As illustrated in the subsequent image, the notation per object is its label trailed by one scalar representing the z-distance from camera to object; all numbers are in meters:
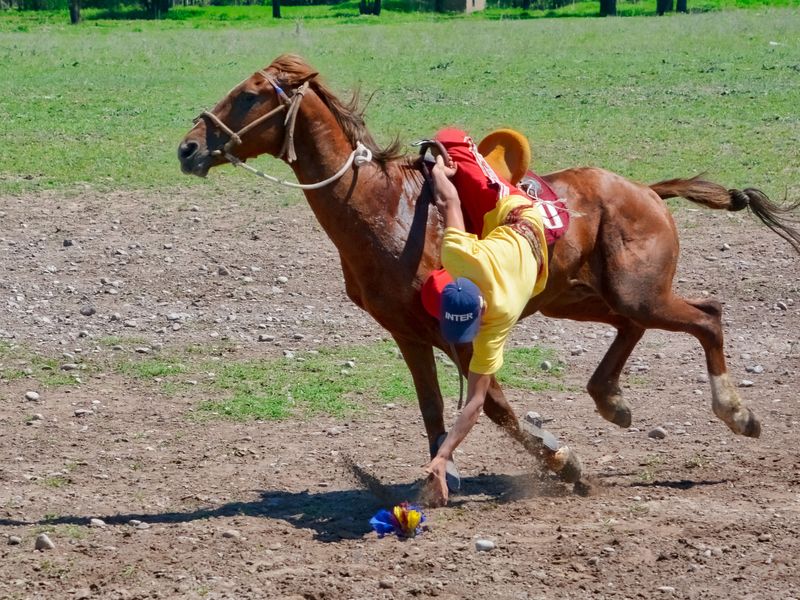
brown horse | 12.55
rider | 11.30
